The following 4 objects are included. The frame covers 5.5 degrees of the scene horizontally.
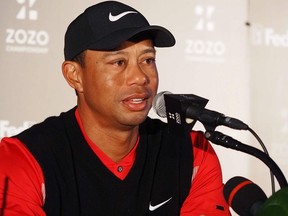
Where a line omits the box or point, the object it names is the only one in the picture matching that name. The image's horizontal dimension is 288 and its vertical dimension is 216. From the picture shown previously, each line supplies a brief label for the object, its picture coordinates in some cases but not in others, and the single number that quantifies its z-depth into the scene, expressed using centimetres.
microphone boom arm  548
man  576
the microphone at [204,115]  553
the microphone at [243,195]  543
